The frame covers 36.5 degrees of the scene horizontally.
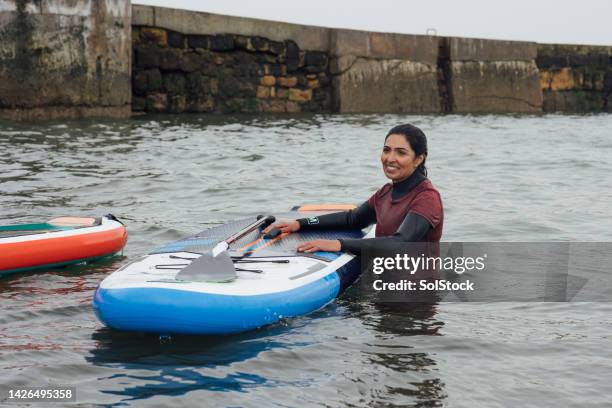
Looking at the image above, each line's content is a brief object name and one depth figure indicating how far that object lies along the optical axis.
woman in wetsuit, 4.89
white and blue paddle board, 4.12
